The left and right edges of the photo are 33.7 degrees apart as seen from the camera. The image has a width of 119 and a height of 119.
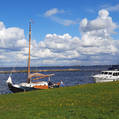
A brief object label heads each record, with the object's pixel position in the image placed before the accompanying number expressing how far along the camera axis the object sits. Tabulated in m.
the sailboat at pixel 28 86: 40.02
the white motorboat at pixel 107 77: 50.26
